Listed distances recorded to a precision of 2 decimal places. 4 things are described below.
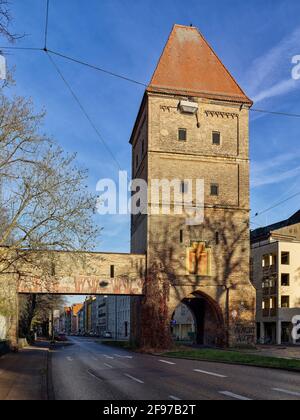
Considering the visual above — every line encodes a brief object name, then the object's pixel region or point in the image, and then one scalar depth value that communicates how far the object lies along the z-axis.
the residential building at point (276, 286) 60.00
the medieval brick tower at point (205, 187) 40.56
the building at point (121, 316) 103.22
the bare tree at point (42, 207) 20.31
